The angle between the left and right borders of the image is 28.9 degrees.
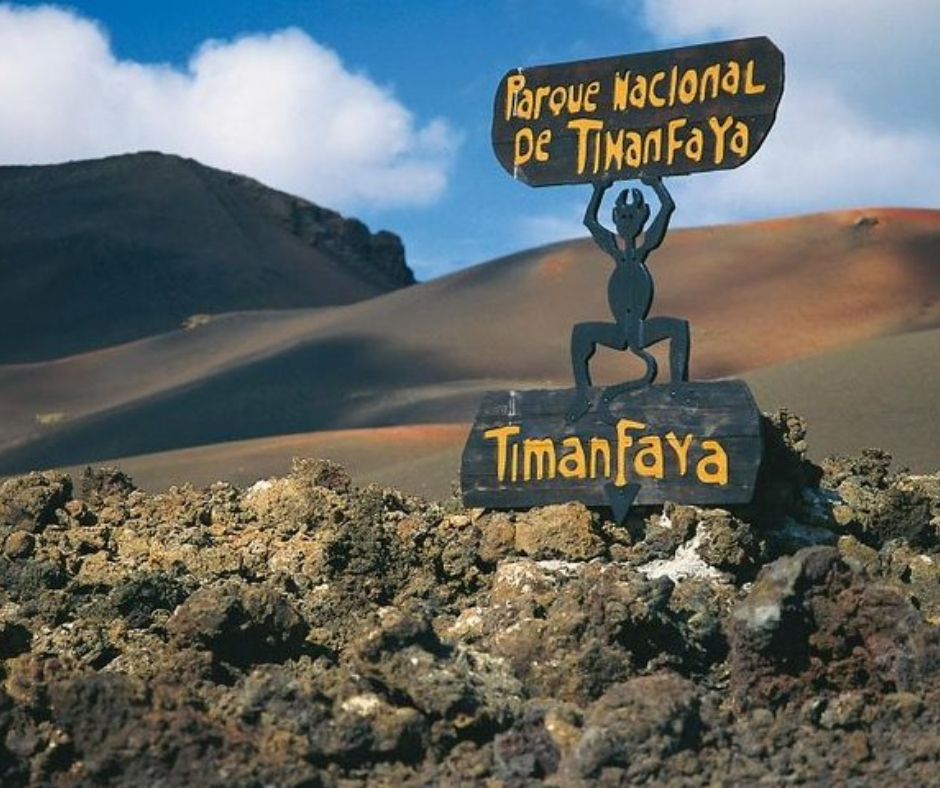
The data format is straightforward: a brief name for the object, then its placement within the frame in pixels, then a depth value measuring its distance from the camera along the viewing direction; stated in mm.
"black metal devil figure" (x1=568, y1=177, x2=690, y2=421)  8570
